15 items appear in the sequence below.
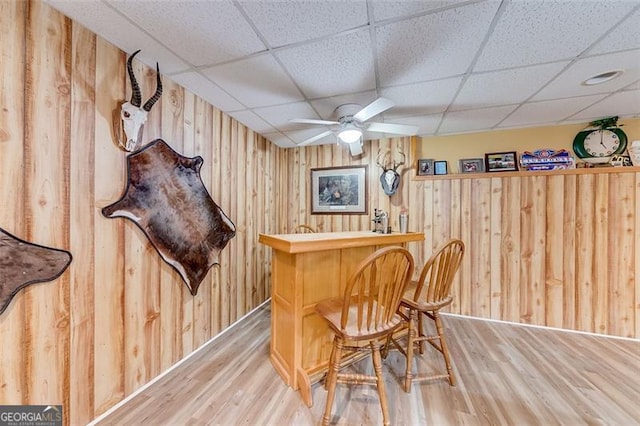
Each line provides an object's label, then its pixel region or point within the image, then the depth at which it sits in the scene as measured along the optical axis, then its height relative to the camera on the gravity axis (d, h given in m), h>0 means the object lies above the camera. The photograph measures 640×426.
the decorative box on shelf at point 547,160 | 2.86 +0.63
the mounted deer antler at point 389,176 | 3.45 +0.51
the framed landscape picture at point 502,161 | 3.11 +0.65
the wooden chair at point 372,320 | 1.38 -0.67
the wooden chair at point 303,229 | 3.79 -0.29
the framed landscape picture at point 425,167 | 3.42 +0.63
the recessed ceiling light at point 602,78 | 1.91 +1.09
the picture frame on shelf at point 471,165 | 3.25 +0.63
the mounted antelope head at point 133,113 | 1.61 +0.65
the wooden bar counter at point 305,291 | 1.78 -0.62
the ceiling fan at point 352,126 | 2.32 +0.83
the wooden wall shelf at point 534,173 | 2.64 +0.47
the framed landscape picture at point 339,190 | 3.71 +0.33
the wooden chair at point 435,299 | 1.79 -0.66
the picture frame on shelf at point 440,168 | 3.37 +0.61
